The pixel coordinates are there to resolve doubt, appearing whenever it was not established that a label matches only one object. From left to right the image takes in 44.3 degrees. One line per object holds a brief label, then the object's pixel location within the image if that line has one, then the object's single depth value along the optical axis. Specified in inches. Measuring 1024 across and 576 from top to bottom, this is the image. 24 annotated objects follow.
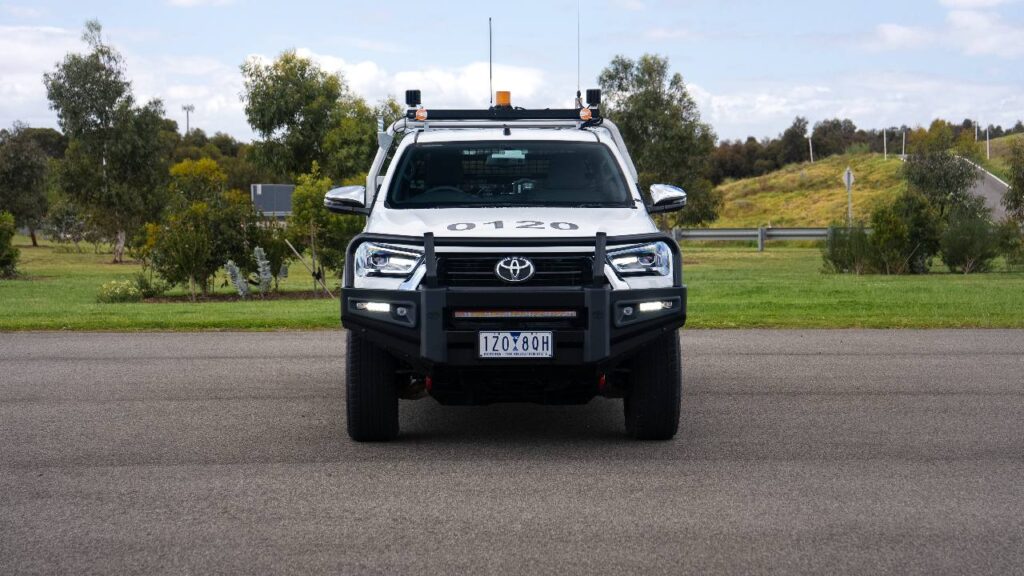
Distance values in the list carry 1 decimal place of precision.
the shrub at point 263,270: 840.3
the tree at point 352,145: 2201.0
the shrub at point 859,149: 3969.0
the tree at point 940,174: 1742.1
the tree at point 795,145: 4542.3
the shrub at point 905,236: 1049.5
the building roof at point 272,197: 2896.2
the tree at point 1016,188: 1358.3
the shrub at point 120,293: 850.1
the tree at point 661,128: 1729.8
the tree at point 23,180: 2386.8
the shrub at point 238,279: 816.3
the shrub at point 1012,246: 1090.1
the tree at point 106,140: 2095.2
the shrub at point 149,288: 859.9
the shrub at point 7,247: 1184.8
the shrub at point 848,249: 1067.3
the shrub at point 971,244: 1056.8
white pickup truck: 280.2
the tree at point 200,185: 890.1
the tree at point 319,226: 852.0
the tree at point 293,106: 2532.0
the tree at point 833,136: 4589.1
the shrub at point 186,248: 815.1
